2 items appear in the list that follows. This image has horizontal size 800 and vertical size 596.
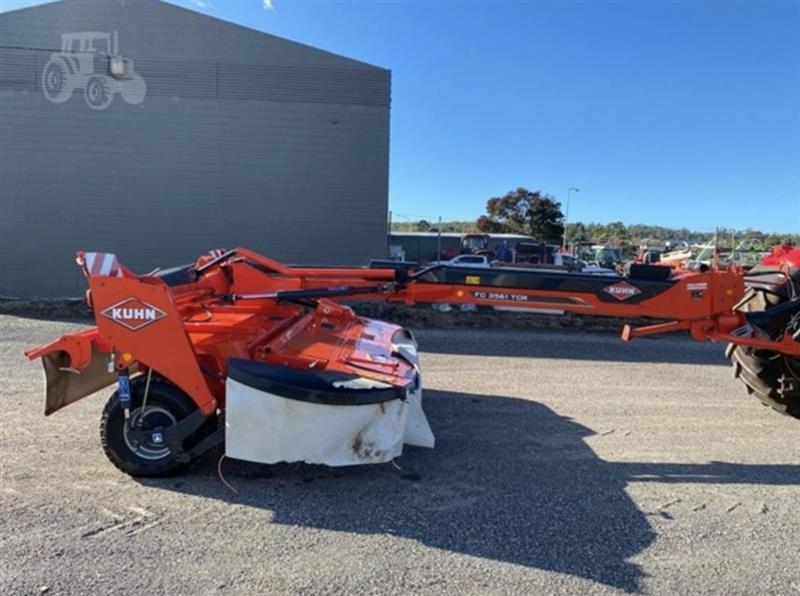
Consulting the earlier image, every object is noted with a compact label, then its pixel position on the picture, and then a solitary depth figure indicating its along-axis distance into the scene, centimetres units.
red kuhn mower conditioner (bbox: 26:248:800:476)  373
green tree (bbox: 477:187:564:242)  5694
